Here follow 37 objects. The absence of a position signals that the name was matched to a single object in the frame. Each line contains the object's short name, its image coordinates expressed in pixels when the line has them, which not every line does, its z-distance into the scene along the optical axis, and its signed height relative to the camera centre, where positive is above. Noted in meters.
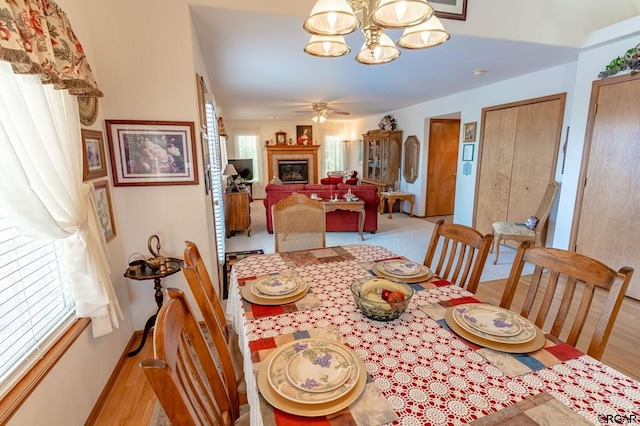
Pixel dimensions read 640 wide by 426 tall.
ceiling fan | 5.83 +1.03
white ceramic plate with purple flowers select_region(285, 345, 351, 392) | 0.81 -0.59
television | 8.48 -0.13
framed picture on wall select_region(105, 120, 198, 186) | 2.02 +0.08
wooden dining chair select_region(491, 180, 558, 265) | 3.51 -0.80
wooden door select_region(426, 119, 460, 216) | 6.13 -0.07
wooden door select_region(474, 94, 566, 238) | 3.74 +0.05
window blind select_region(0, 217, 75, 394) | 1.10 -0.57
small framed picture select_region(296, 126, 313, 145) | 8.97 +0.83
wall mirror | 6.31 +0.08
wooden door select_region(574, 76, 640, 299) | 2.75 -0.17
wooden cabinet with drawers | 4.86 -0.79
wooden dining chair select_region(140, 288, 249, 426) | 0.56 -0.48
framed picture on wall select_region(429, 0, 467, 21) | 2.39 +1.23
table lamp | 5.61 -0.20
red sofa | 5.00 -0.62
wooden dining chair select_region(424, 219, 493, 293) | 1.52 -0.45
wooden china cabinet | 6.89 +0.14
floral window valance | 0.94 +0.45
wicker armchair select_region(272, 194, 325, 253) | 2.16 -0.45
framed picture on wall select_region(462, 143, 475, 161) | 4.96 +0.17
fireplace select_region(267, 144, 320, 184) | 8.80 +0.07
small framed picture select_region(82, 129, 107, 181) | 1.70 +0.05
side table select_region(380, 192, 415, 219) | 6.29 -0.74
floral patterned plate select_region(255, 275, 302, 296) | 1.33 -0.57
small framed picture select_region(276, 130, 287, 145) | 8.76 +0.71
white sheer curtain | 1.07 -0.08
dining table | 0.73 -0.61
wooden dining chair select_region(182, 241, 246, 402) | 1.09 -0.54
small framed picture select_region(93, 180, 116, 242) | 1.82 -0.28
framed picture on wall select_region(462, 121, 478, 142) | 4.84 +0.49
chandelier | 1.20 +0.60
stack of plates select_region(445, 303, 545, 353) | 0.98 -0.58
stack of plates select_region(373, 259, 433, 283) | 1.48 -0.56
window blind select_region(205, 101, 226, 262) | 3.08 -0.13
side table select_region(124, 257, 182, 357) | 1.97 -0.74
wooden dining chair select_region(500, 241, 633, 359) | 1.03 -0.47
